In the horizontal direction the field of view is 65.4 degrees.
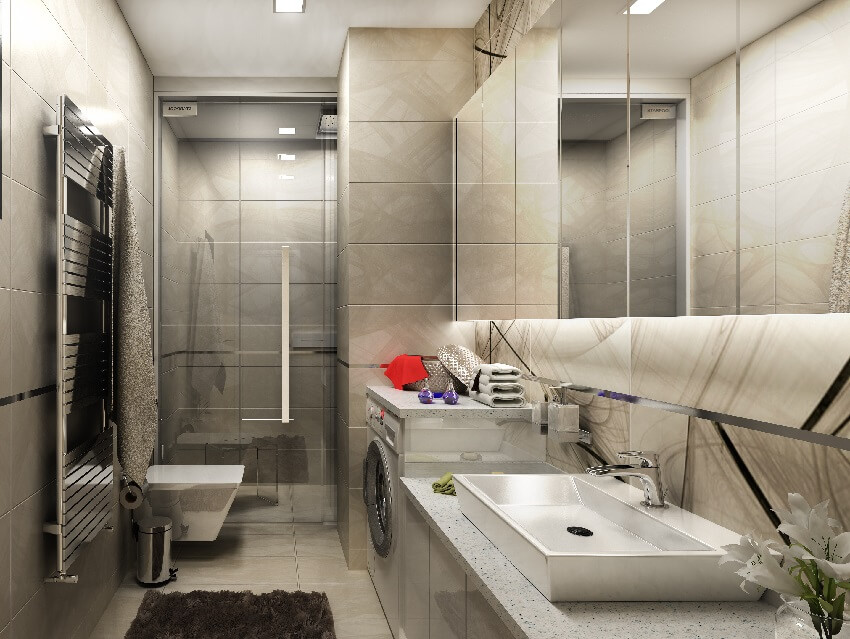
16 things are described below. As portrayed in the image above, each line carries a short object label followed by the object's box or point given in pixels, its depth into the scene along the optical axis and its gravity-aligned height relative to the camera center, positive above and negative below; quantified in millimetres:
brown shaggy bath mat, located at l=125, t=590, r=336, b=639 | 2758 -1316
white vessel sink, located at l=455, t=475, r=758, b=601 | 1214 -493
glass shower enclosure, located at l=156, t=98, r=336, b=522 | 4102 +126
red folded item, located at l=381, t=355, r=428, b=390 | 3156 -265
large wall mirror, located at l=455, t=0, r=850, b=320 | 1081 +350
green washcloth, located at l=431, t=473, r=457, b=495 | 2207 -574
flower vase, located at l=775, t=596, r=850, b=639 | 836 -405
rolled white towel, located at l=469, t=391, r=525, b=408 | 2539 -334
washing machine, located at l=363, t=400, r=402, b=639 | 2627 -812
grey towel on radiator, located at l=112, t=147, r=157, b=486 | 2660 -151
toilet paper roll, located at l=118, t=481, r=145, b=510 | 2799 -766
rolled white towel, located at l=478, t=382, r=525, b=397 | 2559 -289
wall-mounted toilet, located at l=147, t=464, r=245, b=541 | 3451 -986
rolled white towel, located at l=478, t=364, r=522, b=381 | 2578 -227
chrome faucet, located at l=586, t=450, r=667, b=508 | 1578 -382
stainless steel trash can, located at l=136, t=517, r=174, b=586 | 3242 -1172
